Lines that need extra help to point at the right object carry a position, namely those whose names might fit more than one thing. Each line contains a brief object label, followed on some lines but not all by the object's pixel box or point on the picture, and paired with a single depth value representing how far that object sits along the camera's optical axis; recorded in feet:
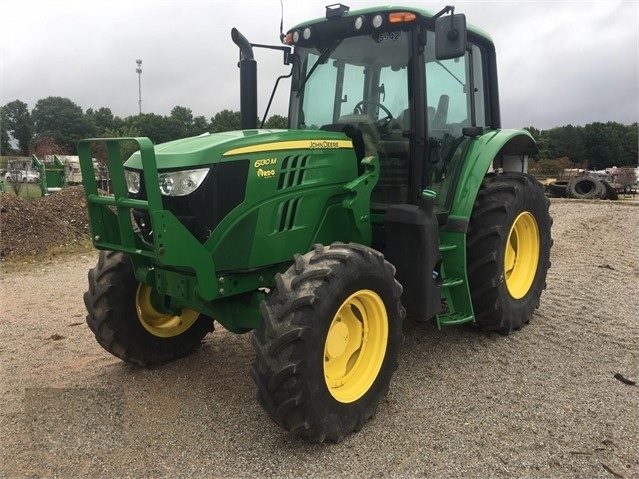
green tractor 9.77
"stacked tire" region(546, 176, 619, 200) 58.85
